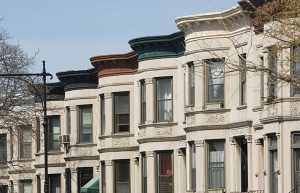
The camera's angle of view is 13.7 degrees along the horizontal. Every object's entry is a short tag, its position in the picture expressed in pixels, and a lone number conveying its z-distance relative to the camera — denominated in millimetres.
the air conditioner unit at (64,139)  69562
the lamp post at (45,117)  50088
